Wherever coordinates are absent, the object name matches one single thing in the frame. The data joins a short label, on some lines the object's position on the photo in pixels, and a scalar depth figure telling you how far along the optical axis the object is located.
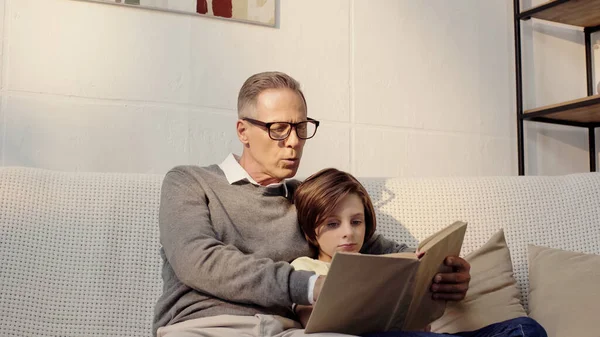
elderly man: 1.49
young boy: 1.68
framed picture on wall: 2.42
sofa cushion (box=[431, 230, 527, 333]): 1.84
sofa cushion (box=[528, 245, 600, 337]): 1.81
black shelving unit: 2.91
